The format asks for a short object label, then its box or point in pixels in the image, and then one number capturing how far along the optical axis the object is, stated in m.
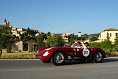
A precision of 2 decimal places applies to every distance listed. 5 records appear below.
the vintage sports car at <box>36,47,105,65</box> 7.29
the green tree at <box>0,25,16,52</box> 20.97
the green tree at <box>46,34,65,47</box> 47.11
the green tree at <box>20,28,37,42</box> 101.85
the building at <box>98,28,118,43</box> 66.14
